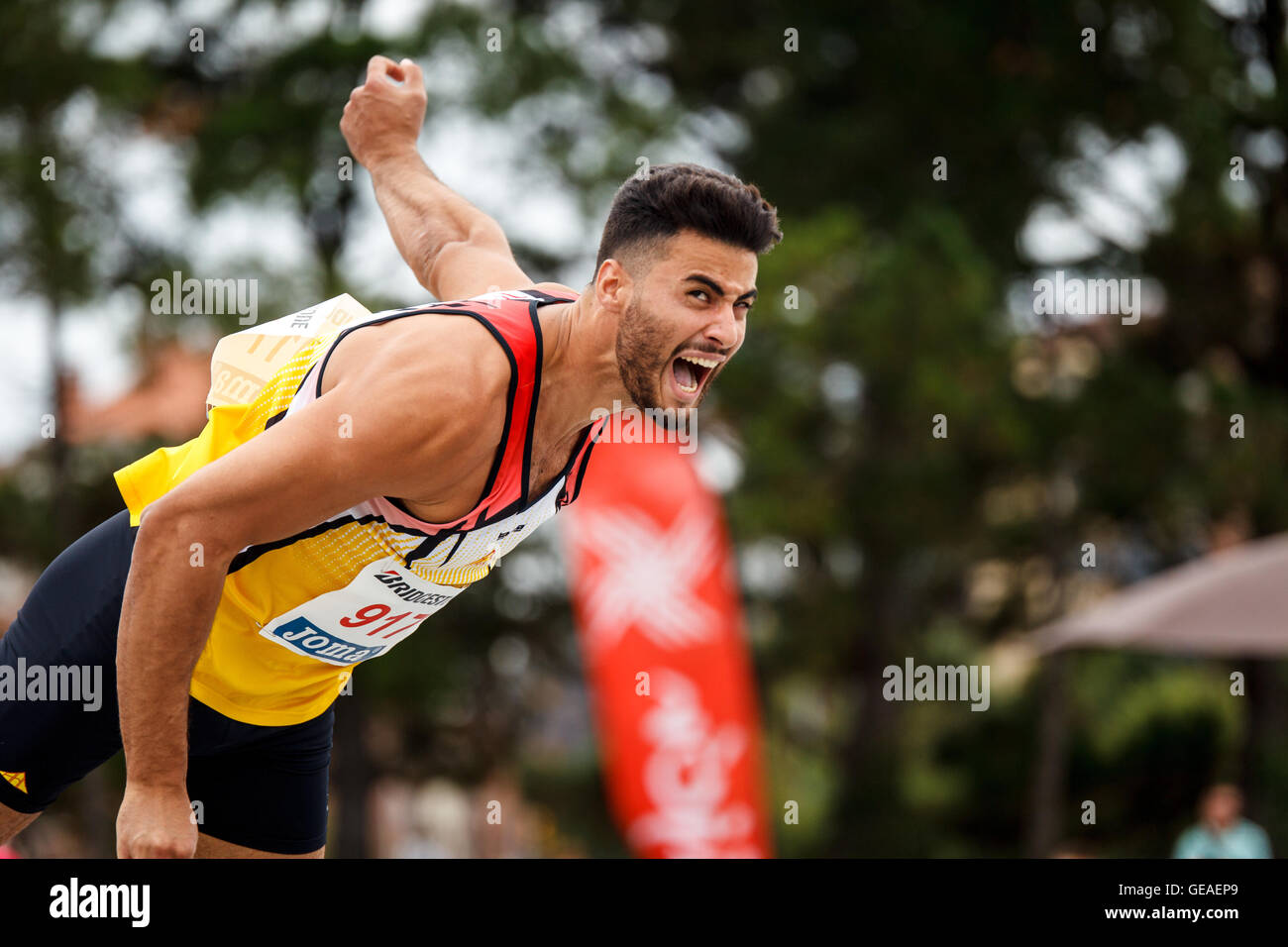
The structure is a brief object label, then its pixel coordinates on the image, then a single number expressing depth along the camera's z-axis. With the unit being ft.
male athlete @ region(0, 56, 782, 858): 14.58
